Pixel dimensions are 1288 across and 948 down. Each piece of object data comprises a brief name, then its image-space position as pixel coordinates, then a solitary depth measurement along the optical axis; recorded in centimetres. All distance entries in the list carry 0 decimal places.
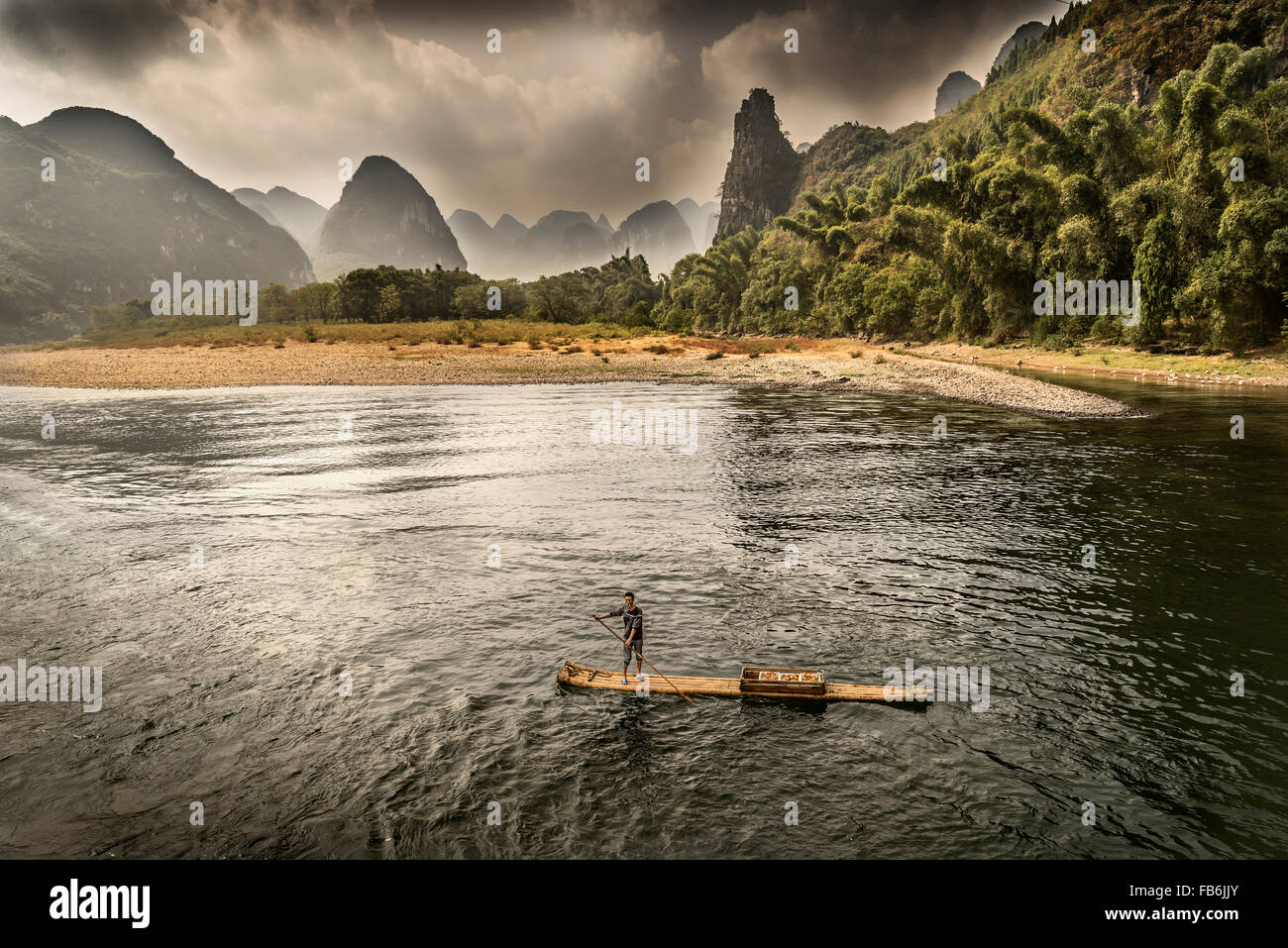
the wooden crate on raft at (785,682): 1288
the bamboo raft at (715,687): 1303
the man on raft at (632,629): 1384
